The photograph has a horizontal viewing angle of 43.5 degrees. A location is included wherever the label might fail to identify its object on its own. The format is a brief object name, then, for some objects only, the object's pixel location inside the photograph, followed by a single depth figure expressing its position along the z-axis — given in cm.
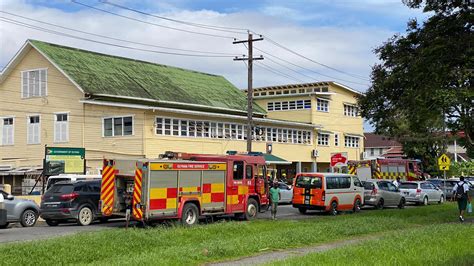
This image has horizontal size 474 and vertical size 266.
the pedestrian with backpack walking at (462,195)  2195
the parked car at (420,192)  3547
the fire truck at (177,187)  1831
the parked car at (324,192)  2583
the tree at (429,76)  2075
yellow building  3766
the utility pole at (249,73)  3319
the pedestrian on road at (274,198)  2288
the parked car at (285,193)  3481
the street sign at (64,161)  3034
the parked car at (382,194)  3047
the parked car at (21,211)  2108
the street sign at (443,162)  3651
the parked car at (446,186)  4183
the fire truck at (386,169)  4344
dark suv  2095
